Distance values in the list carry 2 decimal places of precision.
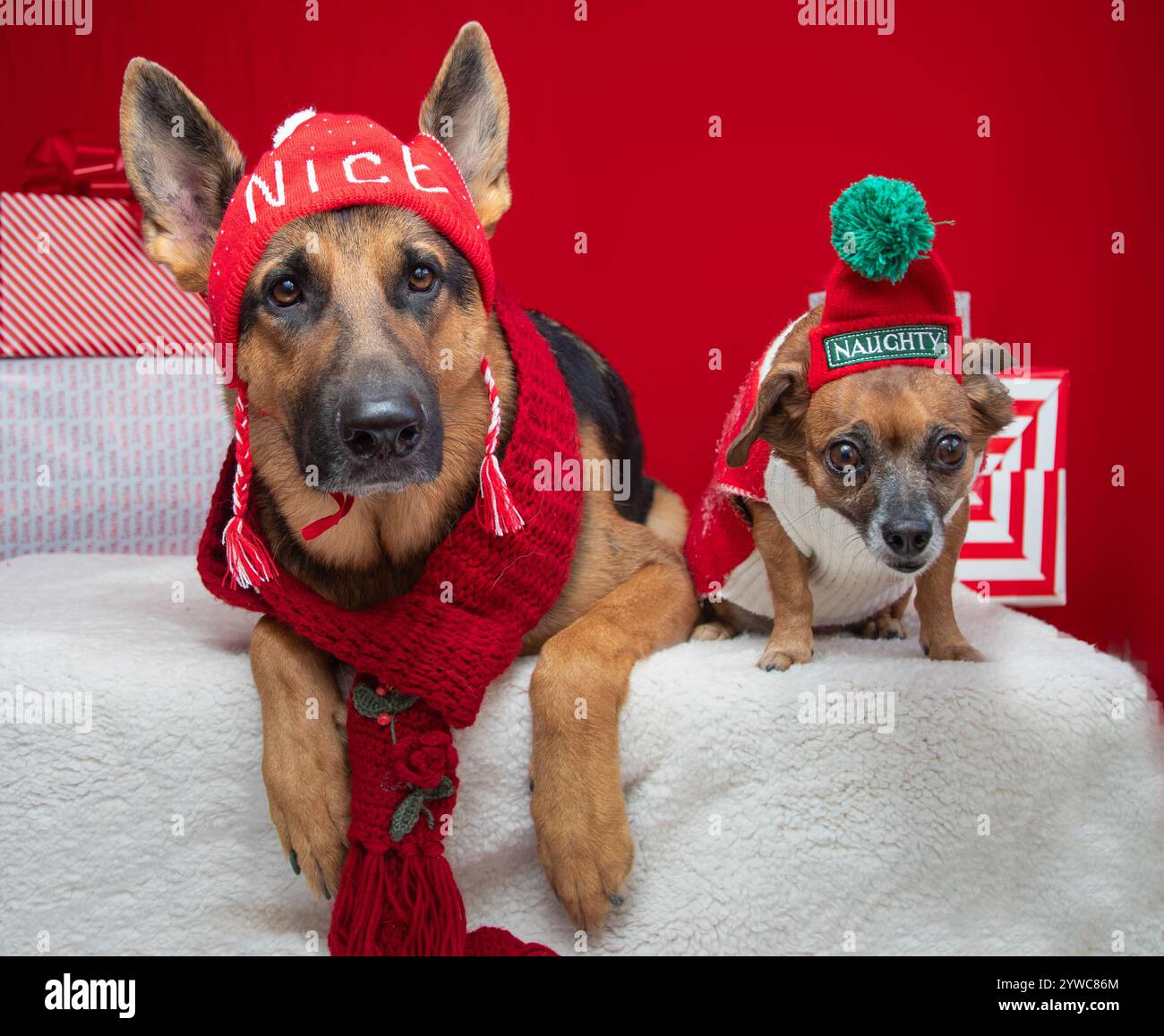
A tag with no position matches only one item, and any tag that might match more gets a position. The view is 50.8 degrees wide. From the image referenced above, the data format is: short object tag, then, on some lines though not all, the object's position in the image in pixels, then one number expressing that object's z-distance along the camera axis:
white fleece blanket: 0.65
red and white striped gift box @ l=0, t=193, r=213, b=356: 1.00
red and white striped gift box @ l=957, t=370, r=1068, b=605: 1.00
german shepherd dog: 0.60
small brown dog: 0.64
